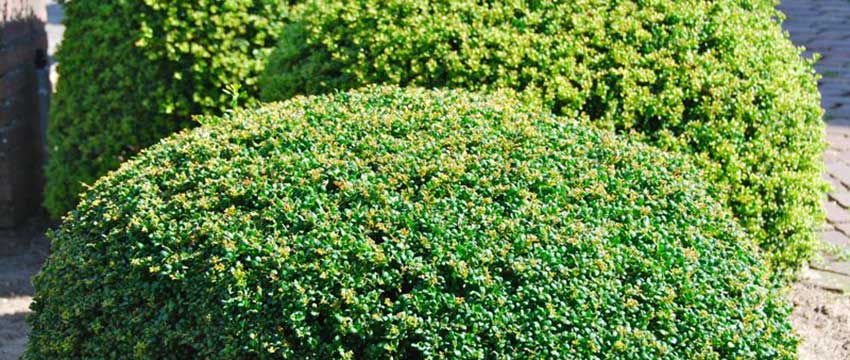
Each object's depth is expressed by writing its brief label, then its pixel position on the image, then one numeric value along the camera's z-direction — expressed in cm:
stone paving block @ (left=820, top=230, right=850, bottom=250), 586
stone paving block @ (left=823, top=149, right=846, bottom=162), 722
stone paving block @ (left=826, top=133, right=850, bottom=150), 746
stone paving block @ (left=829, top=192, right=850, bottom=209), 647
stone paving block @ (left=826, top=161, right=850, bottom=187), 688
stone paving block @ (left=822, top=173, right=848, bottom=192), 670
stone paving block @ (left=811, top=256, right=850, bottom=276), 552
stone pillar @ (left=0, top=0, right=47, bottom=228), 614
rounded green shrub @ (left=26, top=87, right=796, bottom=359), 268
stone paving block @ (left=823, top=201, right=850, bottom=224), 622
